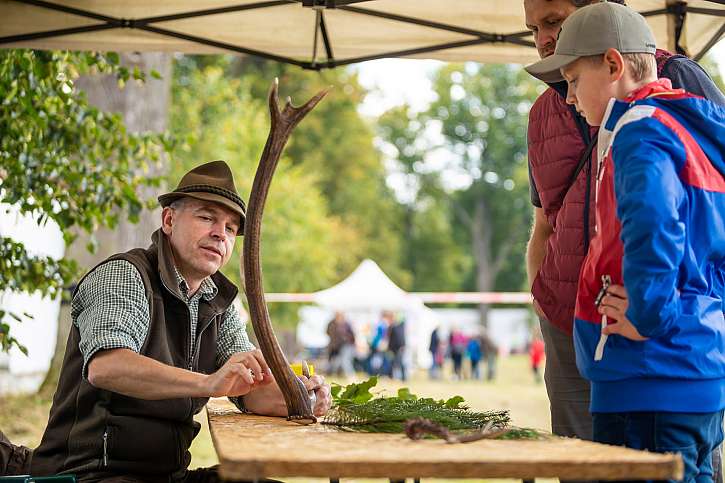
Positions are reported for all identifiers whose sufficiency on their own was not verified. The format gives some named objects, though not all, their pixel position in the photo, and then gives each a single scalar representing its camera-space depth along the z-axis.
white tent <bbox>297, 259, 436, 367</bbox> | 27.17
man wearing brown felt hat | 2.66
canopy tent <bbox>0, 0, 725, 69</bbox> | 4.54
